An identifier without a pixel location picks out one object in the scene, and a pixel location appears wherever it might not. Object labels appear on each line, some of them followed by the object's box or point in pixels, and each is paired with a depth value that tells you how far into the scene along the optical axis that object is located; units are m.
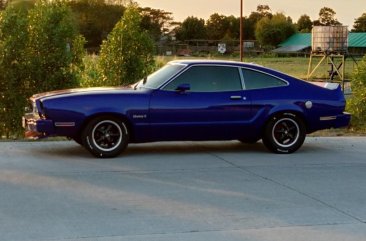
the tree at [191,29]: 108.19
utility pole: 21.85
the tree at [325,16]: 118.86
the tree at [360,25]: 114.46
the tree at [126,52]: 14.95
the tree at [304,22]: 126.89
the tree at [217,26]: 115.88
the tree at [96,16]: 92.75
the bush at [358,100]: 15.26
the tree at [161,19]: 99.50
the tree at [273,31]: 106.62
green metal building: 96.40
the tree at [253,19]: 119.44
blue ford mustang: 9.49
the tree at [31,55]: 13.38
